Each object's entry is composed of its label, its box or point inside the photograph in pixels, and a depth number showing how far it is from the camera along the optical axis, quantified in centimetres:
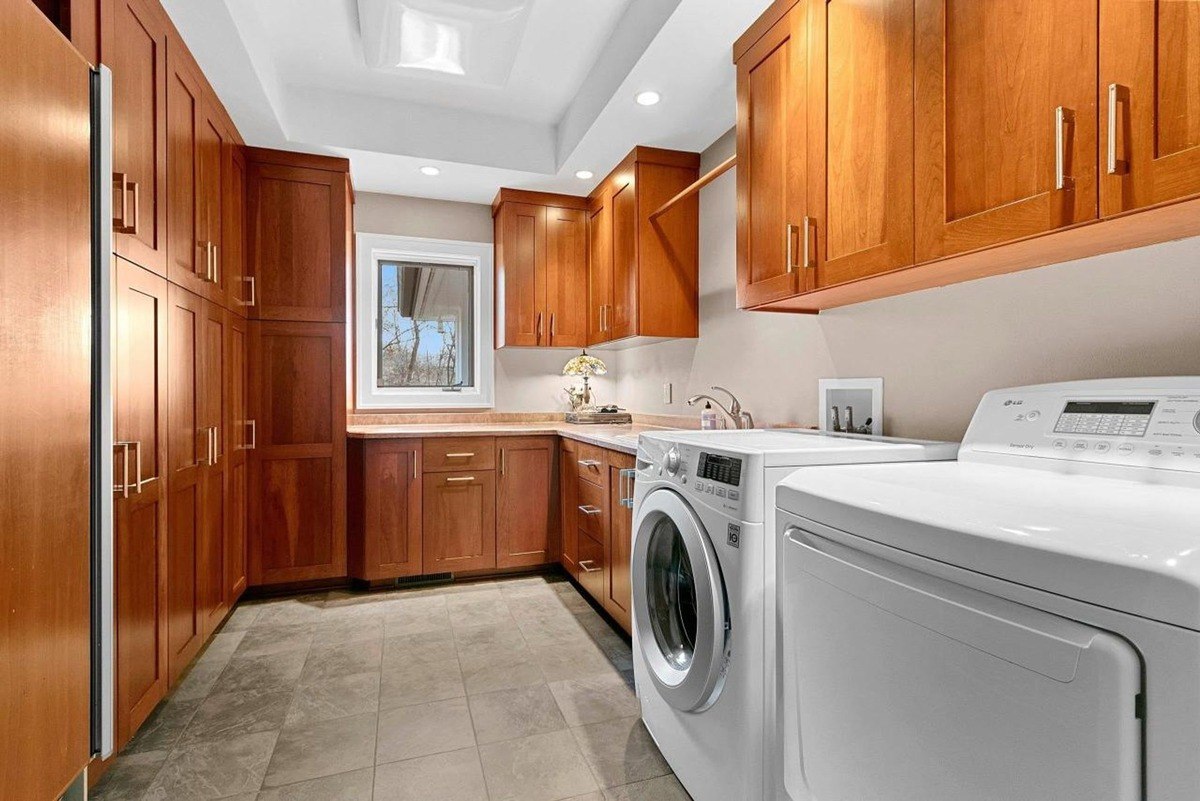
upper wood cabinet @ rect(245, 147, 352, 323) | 302
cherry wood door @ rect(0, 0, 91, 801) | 101
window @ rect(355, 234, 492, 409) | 368
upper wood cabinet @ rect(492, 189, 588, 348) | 364
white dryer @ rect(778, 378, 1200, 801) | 55
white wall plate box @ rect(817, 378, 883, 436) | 187
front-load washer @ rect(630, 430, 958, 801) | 127
